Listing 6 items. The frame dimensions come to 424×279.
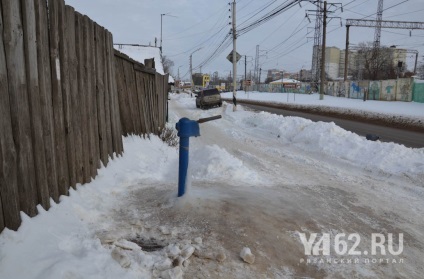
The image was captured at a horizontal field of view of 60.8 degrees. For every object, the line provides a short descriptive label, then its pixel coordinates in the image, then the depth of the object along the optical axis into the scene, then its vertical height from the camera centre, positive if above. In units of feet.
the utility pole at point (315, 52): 164.72 +17.55
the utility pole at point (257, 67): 311.74 +16.07
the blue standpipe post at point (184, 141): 14.43 -2.26
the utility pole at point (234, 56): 88.73 +7.13
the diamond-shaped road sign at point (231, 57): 92.17 +7.24
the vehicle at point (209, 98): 104.61 -3.74
